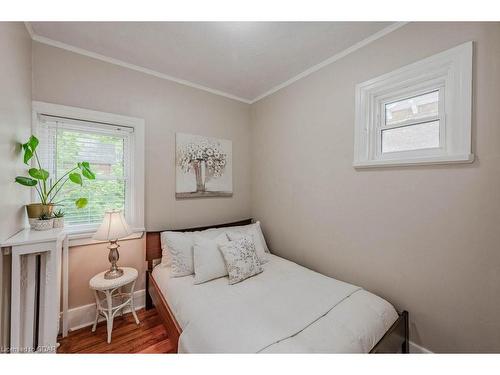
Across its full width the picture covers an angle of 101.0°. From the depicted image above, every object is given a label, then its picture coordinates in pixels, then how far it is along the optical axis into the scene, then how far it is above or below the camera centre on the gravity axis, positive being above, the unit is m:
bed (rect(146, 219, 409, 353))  1.12 -0.83
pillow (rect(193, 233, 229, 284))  1.79 -0.67
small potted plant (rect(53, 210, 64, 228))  1.53 -0.27
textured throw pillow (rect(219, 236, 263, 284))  1.81 -0.68
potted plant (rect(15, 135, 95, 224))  1.41 +0.02
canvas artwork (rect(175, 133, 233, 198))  2.40 +0.24
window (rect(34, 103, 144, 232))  1.79 +0.25
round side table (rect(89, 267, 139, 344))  1.72 -1.02
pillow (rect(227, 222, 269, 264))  2.14 -0.54
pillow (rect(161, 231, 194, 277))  1.88 -0.63
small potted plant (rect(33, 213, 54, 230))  1.44 -0.27
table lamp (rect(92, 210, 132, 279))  1.75 -0.41
